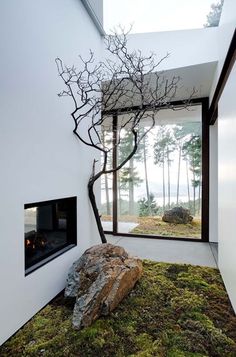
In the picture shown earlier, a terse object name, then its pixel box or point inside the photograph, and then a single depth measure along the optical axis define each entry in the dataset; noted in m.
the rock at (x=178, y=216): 4.79
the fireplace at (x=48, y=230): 2.26
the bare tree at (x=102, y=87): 2.78
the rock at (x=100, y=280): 2.02
